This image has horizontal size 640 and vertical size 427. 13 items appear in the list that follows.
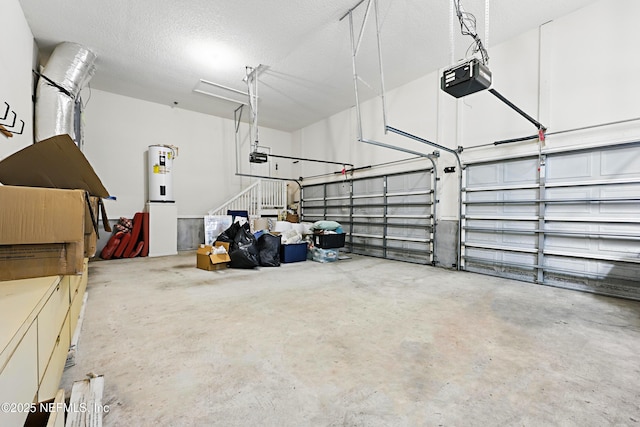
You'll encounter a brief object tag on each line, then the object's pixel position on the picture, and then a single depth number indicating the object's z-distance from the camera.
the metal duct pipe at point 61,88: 3.62
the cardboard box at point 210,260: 4.15
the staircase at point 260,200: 7.06
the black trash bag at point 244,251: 4.21
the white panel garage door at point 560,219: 3.04
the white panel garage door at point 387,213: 4.98
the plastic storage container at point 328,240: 5.02
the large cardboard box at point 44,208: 1.14
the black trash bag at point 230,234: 4.80
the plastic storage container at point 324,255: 5.10
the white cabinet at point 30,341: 0.64
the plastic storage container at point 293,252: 4.91
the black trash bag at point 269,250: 4.50
